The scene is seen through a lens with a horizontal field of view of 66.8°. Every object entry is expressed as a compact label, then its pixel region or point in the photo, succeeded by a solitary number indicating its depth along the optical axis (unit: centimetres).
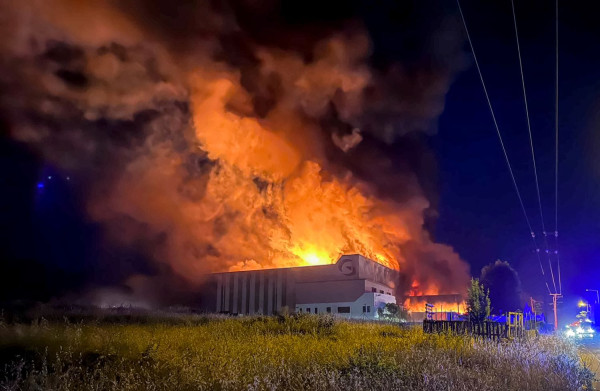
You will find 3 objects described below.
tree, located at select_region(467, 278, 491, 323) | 3134
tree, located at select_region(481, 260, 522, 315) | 5697
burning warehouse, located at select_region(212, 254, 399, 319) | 6300
